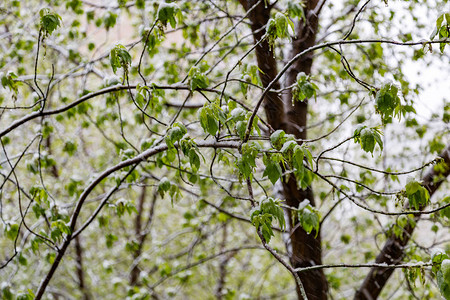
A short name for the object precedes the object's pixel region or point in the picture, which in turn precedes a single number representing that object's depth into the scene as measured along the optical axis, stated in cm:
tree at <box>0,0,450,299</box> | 401
